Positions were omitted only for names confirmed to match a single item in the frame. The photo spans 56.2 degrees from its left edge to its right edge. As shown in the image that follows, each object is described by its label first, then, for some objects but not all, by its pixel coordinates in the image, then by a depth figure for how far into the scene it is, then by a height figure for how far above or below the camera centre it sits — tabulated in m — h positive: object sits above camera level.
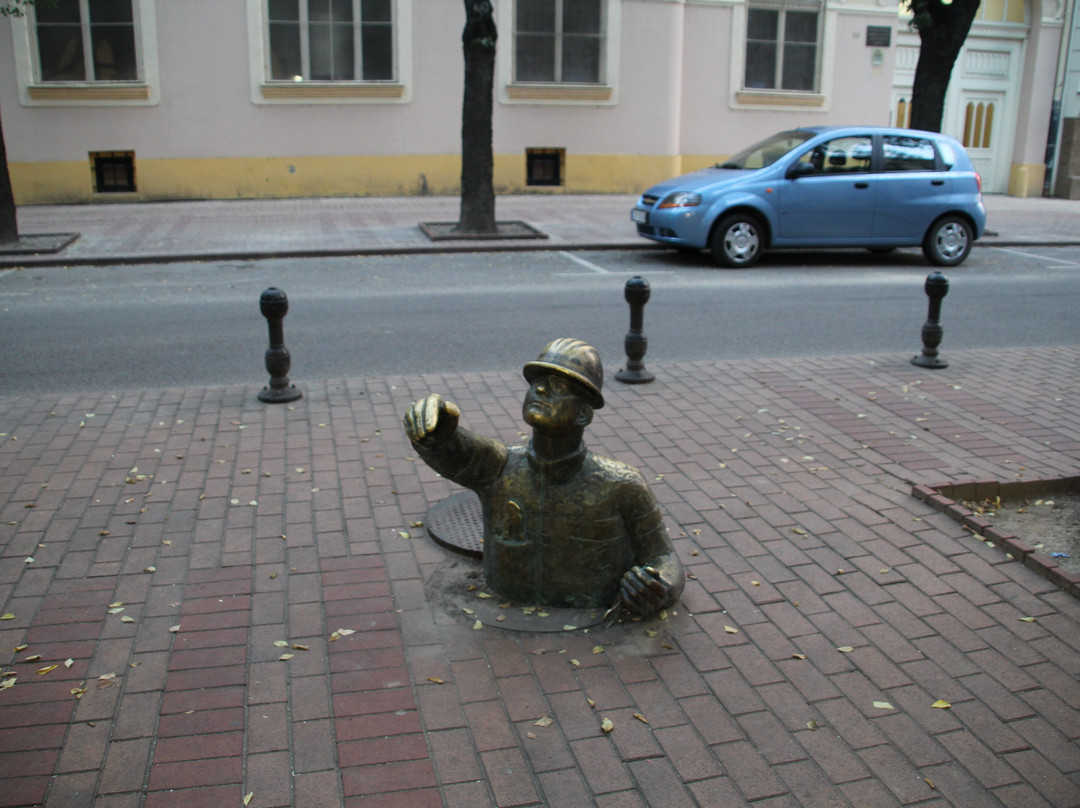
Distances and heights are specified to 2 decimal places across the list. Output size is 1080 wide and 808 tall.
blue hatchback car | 13.93 -0.78
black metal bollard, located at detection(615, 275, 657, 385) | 8.00 -1.51
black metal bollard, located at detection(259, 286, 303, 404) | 7.37 -1.57
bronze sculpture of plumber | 4.09 -1.49
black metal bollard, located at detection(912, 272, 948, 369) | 8.45 -1.53
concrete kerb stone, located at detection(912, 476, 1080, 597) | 4.82 -1.95
